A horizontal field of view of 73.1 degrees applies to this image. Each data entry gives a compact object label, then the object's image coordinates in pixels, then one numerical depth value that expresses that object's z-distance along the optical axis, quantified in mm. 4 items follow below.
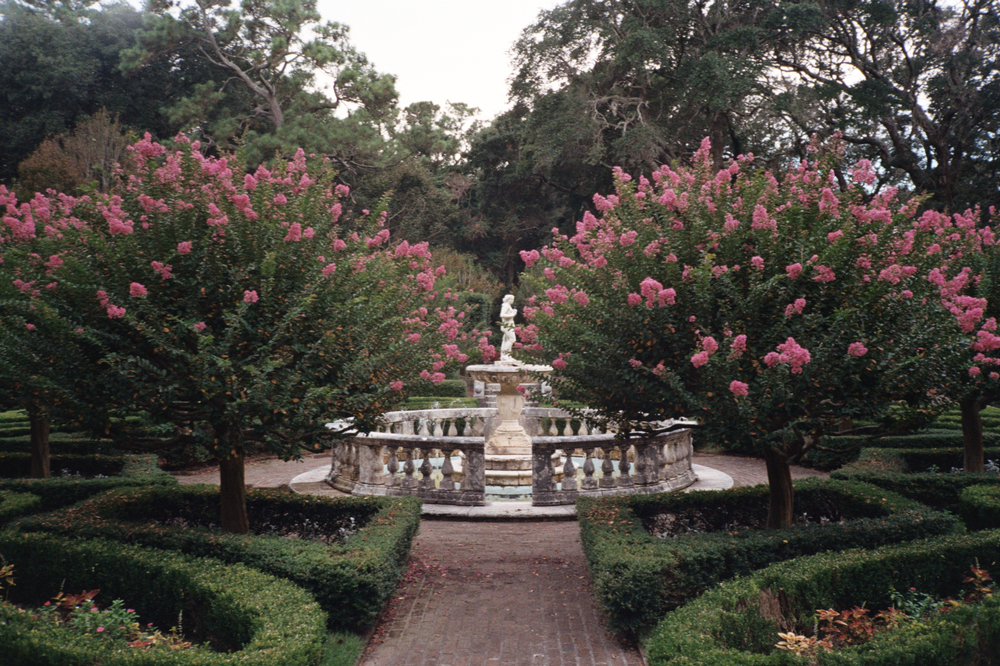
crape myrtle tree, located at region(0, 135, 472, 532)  5879
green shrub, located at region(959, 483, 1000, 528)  7191
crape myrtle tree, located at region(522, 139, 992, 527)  5766
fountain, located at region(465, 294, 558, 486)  12578
